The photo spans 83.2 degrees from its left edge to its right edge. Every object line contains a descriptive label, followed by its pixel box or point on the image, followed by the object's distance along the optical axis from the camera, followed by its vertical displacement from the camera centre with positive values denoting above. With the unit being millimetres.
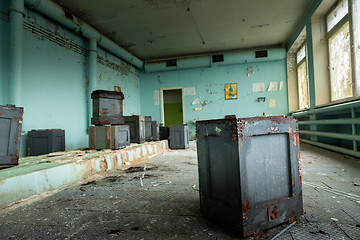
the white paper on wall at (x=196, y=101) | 8016 +932
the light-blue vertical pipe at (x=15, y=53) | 3463 +1349
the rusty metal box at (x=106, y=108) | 3508 +352
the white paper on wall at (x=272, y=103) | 7395 +700
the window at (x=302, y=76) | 6227 +1453
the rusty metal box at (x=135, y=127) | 4484 -10
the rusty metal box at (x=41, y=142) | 3707 -222
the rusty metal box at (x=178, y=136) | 5527 -298
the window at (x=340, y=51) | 3670 +1353
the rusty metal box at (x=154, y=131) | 5449 -137
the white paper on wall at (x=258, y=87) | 7535 +1327
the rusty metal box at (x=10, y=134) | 2051 -33
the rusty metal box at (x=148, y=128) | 5105 -61
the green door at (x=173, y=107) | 9961 +937
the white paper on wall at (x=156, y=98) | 8406 +1155
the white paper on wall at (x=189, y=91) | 8094 +1343
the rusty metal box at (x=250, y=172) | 1119 -299
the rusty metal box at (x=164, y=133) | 6051 -223
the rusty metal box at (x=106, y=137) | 3508 -165
